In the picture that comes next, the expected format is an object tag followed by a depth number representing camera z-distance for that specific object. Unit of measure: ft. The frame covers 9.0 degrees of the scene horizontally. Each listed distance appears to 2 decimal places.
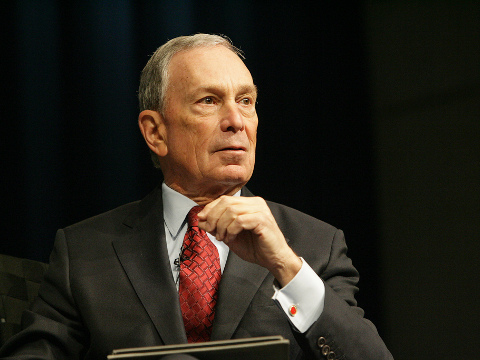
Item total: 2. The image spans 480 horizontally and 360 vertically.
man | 12.43
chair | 13.03
